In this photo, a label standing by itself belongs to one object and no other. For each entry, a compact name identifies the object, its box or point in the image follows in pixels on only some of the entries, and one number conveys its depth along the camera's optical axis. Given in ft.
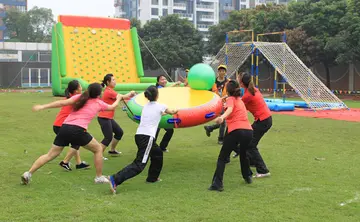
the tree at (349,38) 89.25
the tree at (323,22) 97.96
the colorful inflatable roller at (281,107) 65.31
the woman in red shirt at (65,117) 23.04
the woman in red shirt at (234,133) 20.30
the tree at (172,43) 140.77
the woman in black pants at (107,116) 26.25
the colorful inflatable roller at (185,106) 23.21
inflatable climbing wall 70.33
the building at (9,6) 288.82
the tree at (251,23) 113.50
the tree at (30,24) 244.83
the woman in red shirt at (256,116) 23.04
